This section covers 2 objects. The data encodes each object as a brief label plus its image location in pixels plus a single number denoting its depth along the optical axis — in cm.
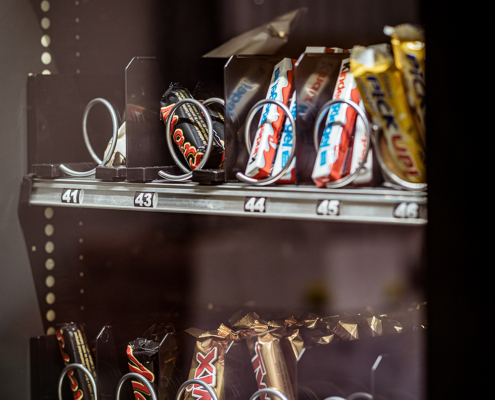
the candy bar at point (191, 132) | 93
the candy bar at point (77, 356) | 111
